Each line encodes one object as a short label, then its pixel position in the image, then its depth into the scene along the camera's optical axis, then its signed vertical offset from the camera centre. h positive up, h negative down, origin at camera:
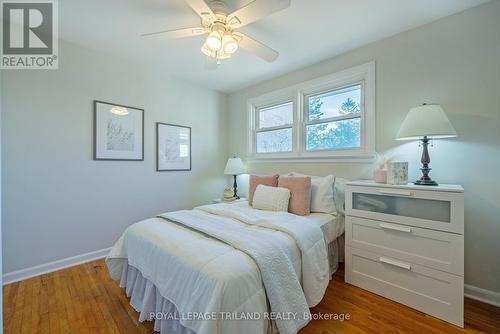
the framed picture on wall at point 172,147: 3.19 +0.27
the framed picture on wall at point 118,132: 2.64 +0.41
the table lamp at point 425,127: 1.77 +0.32
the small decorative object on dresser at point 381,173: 2.05 -0.07
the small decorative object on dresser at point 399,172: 1.94 -0.05
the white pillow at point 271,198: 2.39 -0.36
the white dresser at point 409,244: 1.64 -0.65
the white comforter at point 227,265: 1.18 -0.63
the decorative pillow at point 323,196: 2.39 -0.33
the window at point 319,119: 2.56 +0.63
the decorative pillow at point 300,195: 2.35 -0.32
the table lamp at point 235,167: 3.54 -0.03
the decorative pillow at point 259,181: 2.76 -0.21
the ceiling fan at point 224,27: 1.52 +1.08
